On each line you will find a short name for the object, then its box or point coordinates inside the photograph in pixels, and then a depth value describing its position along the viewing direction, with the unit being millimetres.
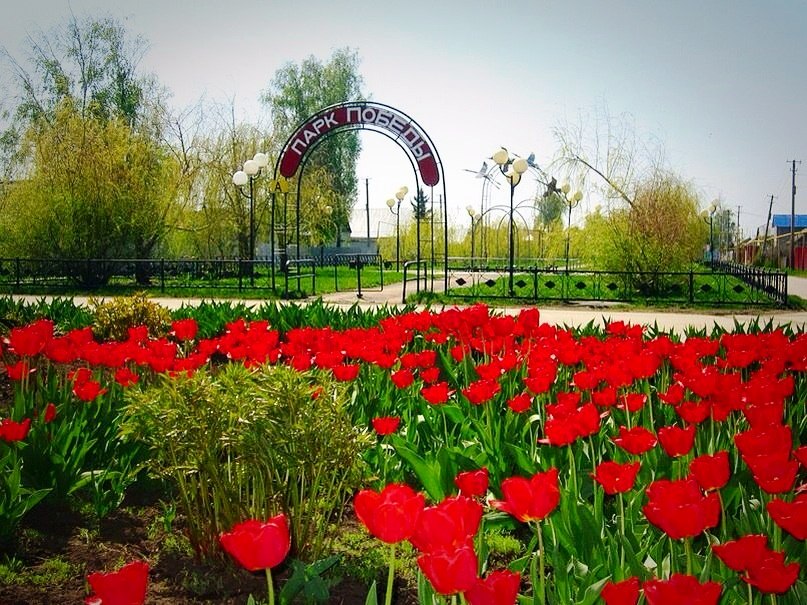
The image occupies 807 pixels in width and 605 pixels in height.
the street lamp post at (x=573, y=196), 20184
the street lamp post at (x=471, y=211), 29820
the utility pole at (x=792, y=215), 43525
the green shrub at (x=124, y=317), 7129
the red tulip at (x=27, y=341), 3598
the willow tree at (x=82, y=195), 20469
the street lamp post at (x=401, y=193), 20891
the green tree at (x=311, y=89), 37062
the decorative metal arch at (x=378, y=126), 15086
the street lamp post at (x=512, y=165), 15359
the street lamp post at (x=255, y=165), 16375
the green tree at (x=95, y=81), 28594
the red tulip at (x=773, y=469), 1870
